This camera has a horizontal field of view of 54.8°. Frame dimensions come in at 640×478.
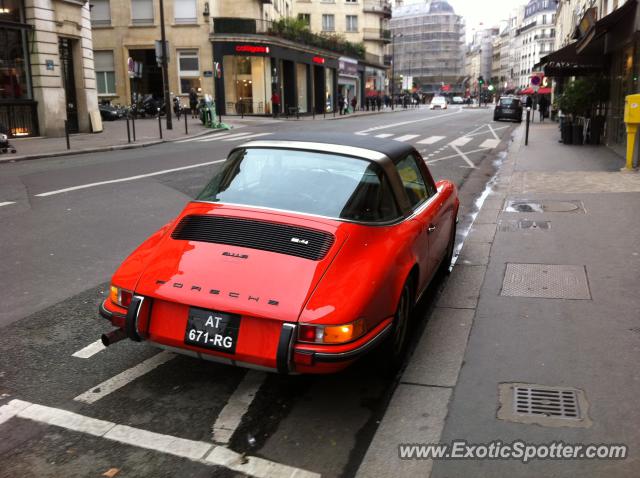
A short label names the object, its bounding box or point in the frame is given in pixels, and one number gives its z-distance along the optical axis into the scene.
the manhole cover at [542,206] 9.38
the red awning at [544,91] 46.97
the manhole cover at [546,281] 5.59
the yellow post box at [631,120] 12.54
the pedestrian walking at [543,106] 38.44
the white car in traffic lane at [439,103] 69.75
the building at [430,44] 142.75
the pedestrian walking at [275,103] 43.56
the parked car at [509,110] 38.03
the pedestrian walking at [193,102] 41.59
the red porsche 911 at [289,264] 3.44
